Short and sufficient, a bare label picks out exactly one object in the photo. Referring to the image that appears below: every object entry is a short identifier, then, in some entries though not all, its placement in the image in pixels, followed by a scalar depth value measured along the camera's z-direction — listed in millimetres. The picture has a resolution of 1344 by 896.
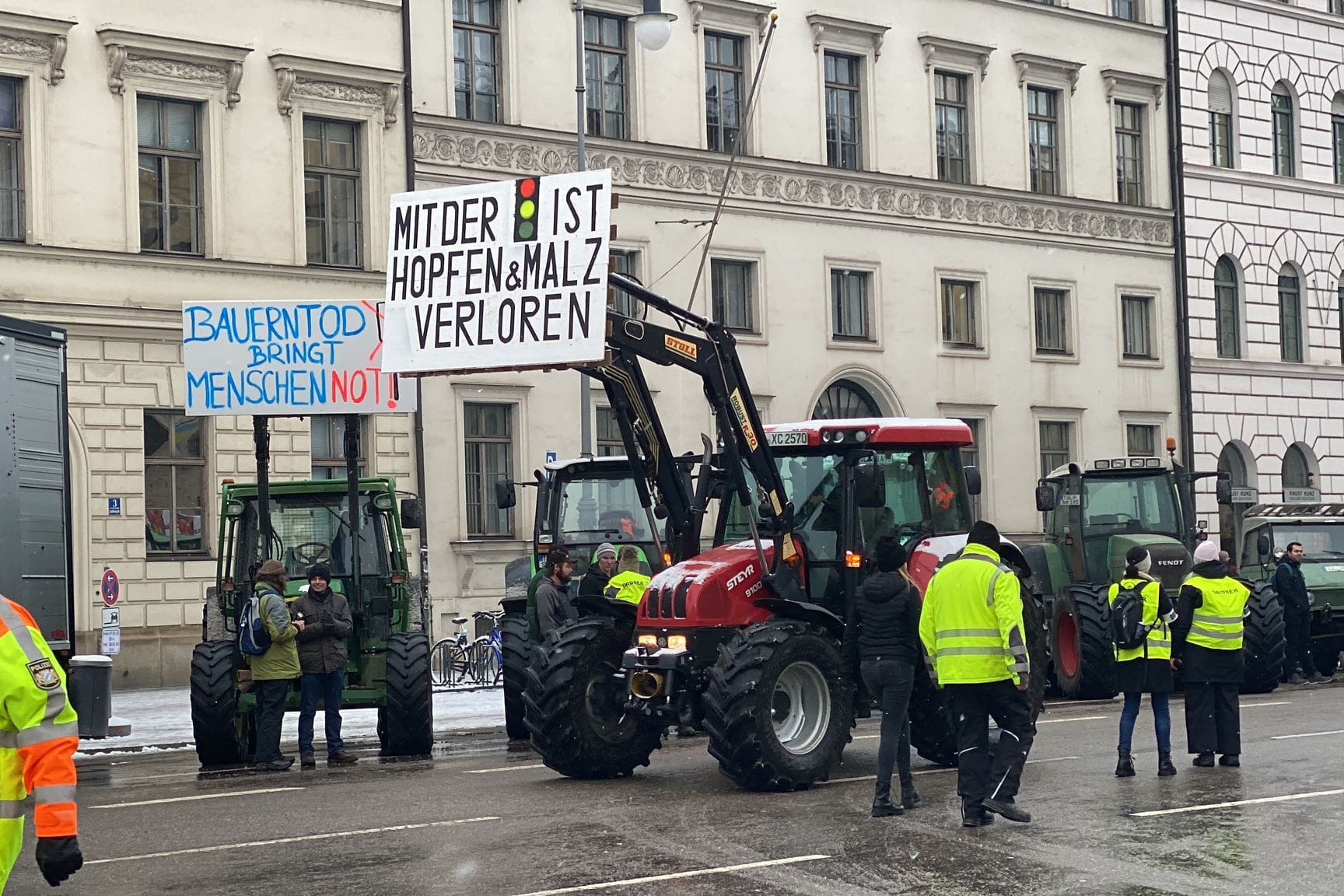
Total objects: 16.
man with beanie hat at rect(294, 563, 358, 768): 17141
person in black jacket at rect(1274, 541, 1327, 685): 25875
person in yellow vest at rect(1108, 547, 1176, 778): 14461
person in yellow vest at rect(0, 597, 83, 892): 6078
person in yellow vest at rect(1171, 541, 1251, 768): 14828
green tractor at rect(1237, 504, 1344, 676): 26906
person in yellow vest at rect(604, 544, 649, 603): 17547
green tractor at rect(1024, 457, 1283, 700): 23625
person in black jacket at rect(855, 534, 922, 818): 12602
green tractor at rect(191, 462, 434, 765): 17734
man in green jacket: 16812
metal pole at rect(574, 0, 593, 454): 27938
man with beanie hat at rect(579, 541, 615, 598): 17703
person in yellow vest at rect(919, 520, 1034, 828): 11891
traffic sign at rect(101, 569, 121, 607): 25562
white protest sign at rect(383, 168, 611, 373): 14445
